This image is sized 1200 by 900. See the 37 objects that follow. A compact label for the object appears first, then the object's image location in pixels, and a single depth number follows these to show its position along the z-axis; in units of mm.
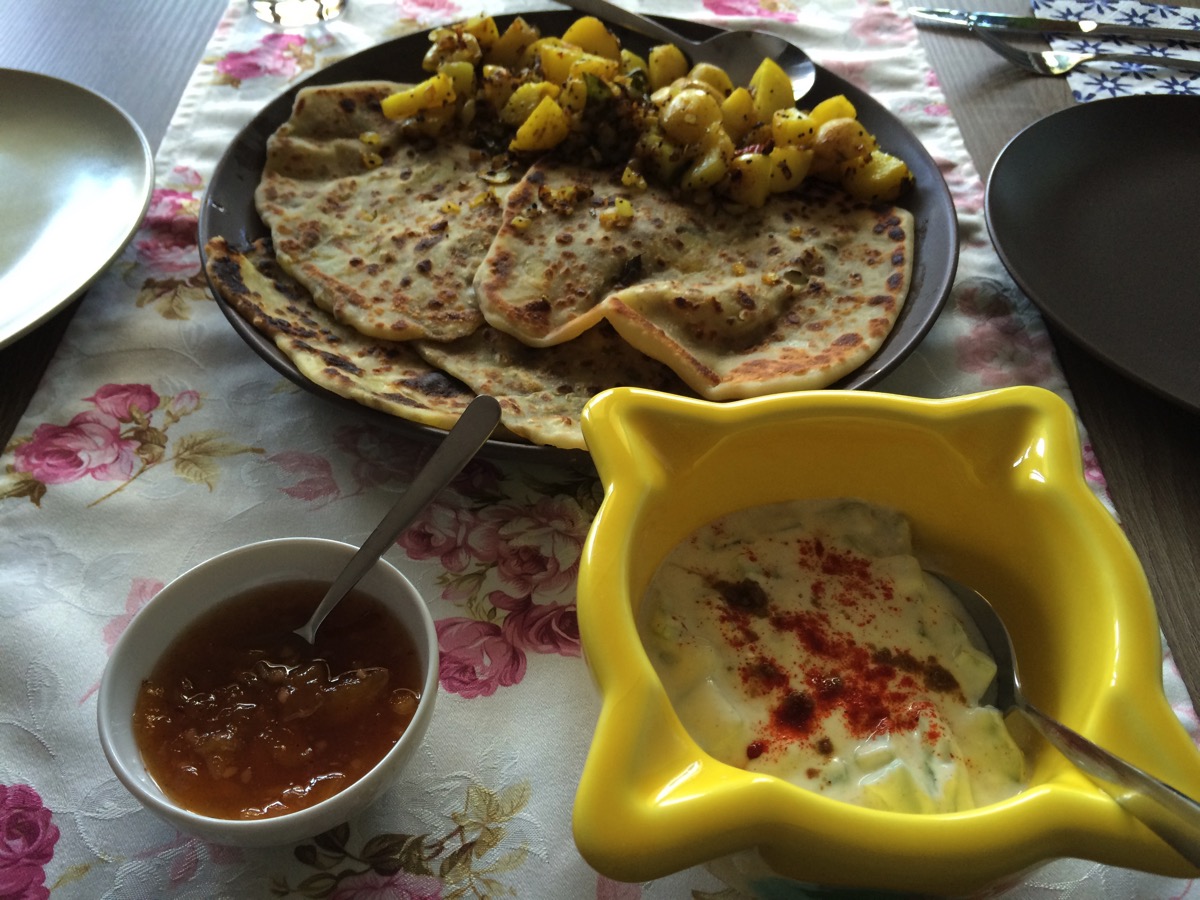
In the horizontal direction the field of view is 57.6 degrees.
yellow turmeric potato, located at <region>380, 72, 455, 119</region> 537
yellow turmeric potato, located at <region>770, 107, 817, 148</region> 514
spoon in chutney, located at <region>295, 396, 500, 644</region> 329
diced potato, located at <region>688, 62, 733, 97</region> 553
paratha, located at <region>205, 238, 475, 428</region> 399
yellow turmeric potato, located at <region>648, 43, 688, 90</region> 575
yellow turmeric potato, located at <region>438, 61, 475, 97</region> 548
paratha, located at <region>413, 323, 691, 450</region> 426
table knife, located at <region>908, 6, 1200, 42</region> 689
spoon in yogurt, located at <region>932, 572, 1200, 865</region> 212
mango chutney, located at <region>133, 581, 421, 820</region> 288
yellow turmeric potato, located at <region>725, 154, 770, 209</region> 502
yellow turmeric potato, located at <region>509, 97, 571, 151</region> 518
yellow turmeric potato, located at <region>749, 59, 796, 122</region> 543
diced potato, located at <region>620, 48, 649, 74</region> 576
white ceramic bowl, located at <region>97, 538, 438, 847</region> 273
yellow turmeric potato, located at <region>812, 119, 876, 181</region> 508
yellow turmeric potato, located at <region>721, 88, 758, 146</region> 533
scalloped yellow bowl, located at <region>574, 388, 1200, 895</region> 222
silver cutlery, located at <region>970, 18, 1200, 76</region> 659
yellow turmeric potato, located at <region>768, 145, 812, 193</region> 508
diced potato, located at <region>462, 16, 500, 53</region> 570
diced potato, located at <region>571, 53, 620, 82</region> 536
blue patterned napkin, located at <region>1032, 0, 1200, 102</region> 651
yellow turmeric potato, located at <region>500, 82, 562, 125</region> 534
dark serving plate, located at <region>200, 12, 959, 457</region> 418
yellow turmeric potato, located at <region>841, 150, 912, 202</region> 505
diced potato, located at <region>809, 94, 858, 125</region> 527
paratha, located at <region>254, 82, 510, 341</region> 466
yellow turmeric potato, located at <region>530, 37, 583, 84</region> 548
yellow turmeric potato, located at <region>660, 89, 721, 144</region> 507
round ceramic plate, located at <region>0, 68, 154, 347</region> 466
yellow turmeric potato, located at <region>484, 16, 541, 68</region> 575
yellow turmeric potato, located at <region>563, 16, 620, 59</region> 576
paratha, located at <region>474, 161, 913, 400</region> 433
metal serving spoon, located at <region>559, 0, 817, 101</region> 599
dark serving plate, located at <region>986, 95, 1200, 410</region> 442
